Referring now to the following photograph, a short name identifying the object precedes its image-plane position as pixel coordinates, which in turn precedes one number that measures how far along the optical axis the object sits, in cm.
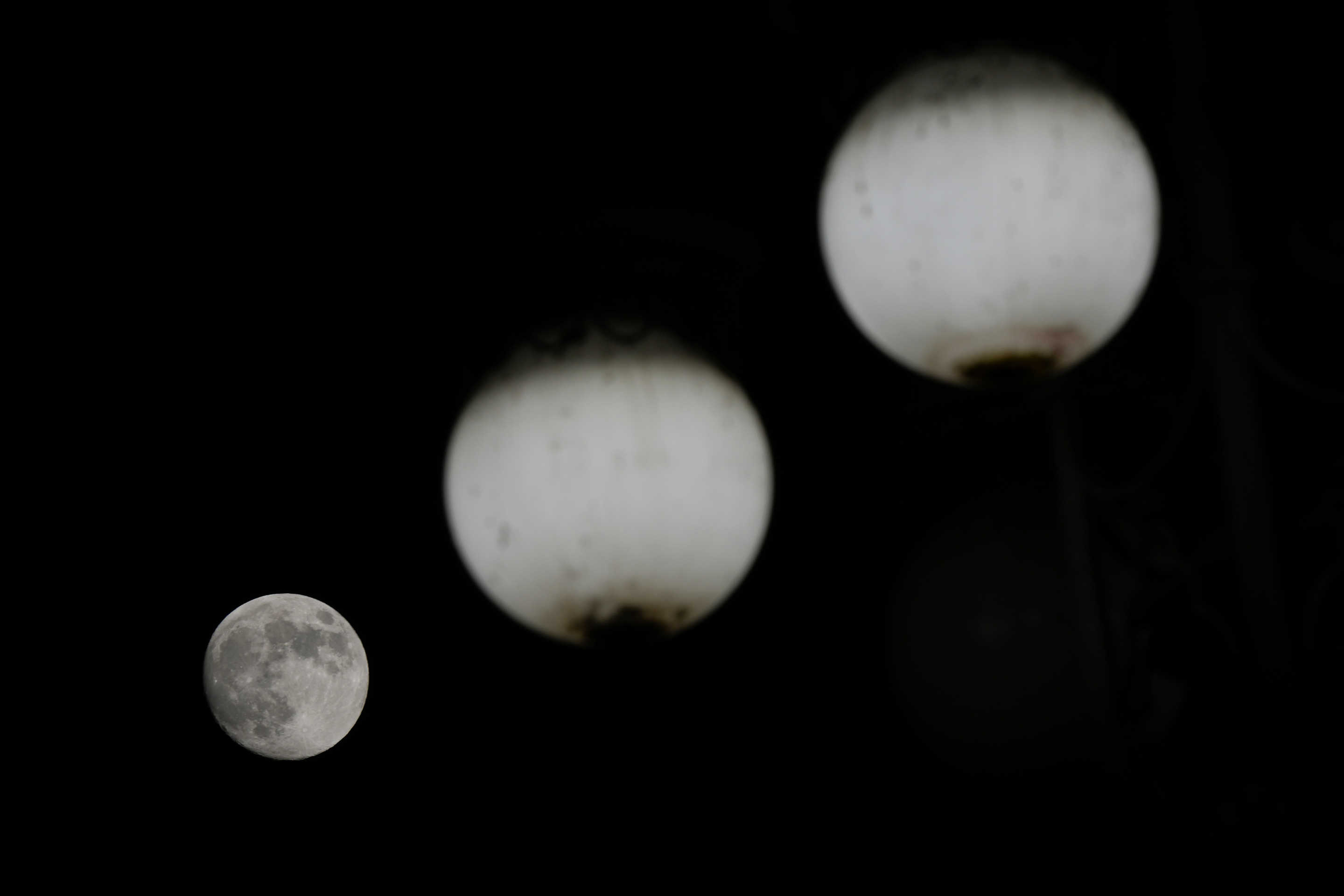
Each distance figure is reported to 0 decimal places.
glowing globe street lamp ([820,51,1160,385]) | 916
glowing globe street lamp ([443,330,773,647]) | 928
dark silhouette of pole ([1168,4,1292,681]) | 981
